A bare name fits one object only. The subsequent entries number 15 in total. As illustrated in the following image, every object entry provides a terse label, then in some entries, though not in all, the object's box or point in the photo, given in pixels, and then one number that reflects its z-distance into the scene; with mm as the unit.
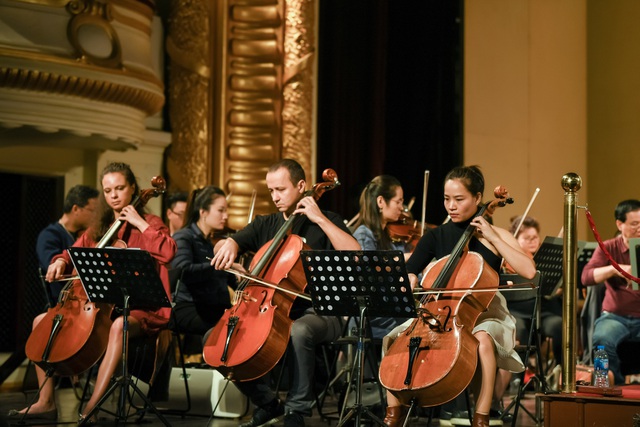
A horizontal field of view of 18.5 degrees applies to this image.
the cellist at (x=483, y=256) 8860
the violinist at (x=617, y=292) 11948
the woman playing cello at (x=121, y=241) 10086
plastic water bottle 8802
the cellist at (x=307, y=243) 9473
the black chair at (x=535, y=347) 9975
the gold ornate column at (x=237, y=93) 16677
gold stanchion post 8553
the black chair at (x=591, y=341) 11918
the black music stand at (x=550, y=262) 11435
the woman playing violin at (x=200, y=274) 11642
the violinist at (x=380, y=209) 11389
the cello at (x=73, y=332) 9825
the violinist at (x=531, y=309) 14232
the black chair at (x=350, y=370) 9756
